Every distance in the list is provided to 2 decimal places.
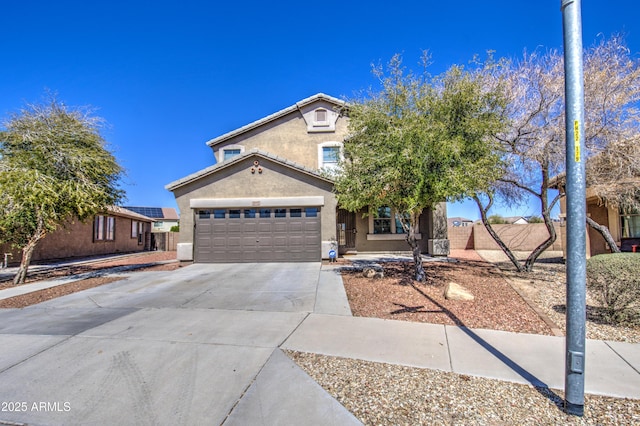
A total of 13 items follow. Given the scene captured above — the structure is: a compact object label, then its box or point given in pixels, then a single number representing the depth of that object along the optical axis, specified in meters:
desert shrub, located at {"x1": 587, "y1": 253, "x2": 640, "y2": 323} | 5.77
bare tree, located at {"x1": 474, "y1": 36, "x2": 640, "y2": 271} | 9.70
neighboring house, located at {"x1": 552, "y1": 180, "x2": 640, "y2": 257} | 14.58
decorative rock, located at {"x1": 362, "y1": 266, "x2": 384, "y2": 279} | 10.55
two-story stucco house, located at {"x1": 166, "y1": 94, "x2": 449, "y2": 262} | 14.94
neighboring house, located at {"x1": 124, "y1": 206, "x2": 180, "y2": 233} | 45.55
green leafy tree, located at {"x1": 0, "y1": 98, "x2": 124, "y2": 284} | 9.58
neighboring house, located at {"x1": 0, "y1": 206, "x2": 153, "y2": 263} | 18.17
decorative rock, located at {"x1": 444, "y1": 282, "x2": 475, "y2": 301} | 7.82
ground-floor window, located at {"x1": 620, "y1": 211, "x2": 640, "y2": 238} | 14.83
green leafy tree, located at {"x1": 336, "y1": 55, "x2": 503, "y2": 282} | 8.07
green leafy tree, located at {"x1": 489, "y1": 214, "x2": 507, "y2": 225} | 43.91
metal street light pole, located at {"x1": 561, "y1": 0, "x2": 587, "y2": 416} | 3.40
